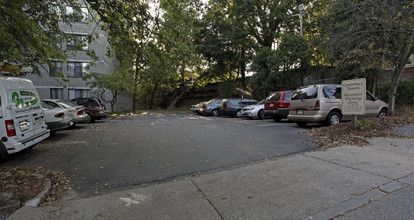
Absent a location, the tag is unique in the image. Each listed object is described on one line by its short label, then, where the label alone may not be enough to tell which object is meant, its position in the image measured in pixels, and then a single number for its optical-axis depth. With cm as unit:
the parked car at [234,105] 1821
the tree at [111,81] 2217
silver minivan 898
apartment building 2550
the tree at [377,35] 853
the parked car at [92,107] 1489
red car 1259
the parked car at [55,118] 849
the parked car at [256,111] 1545
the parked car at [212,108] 2048
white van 509
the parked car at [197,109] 2198
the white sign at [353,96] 724
